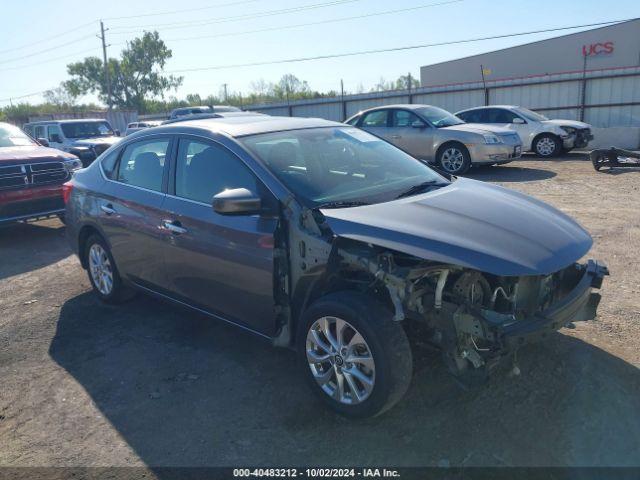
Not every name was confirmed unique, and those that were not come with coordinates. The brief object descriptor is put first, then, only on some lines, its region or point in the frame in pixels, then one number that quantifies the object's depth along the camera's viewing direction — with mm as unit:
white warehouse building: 17688
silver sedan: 12156
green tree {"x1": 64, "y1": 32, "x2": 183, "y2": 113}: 62875
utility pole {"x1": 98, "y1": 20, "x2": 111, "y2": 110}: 48550
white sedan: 15055
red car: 7867
